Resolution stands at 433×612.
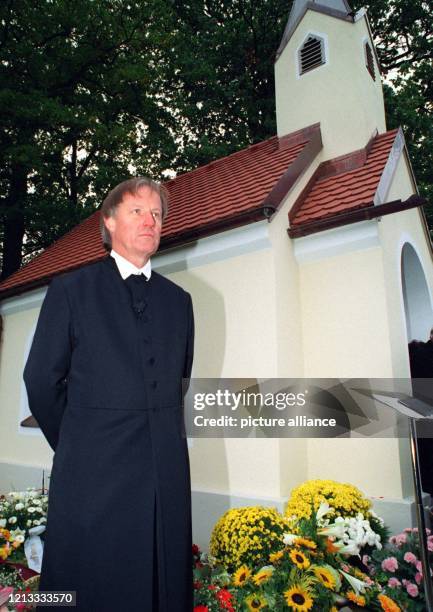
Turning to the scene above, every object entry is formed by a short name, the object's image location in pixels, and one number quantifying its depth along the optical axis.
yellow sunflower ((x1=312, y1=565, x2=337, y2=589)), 3.08
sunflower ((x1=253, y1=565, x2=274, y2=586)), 3.21
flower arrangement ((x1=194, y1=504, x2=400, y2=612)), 3.02
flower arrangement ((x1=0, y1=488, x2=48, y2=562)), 4.04
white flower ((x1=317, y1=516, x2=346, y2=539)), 3.60
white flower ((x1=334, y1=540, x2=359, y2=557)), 3.66
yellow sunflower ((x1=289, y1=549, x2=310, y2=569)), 3.14
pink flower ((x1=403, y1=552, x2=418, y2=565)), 3.68
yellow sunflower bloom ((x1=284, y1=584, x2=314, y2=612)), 2.87
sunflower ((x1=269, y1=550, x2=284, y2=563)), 3.29
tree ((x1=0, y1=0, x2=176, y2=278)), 12.32
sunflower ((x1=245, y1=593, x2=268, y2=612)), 2.99
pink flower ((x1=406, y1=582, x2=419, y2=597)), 3.50
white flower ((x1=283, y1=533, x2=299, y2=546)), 3.46
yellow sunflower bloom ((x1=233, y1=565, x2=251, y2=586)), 3.33
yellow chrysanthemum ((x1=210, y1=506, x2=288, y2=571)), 3.69
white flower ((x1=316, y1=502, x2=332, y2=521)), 3.76
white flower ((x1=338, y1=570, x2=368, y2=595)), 3.28
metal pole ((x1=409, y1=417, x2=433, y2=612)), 2.62
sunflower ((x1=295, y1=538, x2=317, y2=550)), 3.31
